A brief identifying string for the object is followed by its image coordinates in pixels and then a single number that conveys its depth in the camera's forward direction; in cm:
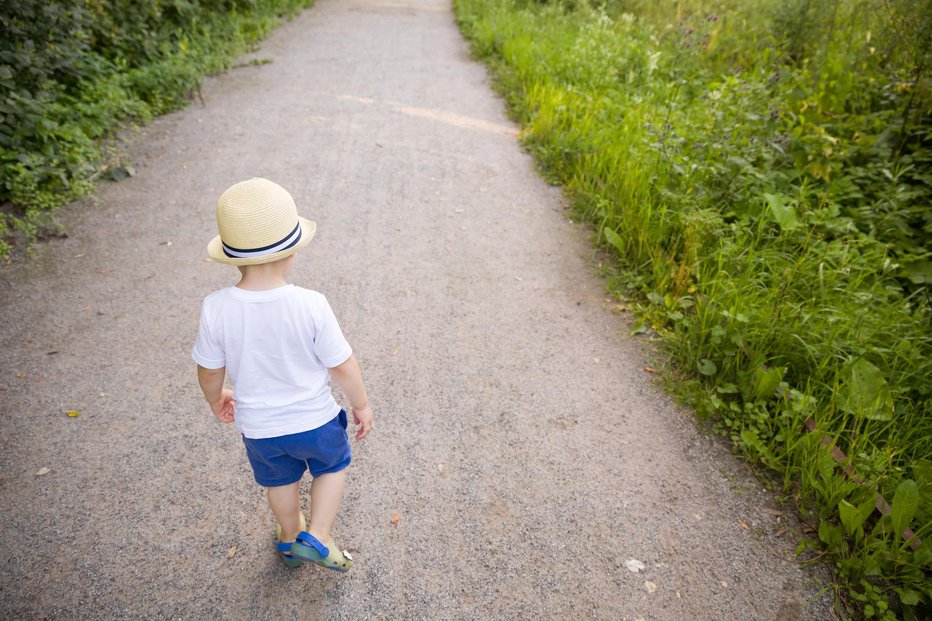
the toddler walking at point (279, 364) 171
